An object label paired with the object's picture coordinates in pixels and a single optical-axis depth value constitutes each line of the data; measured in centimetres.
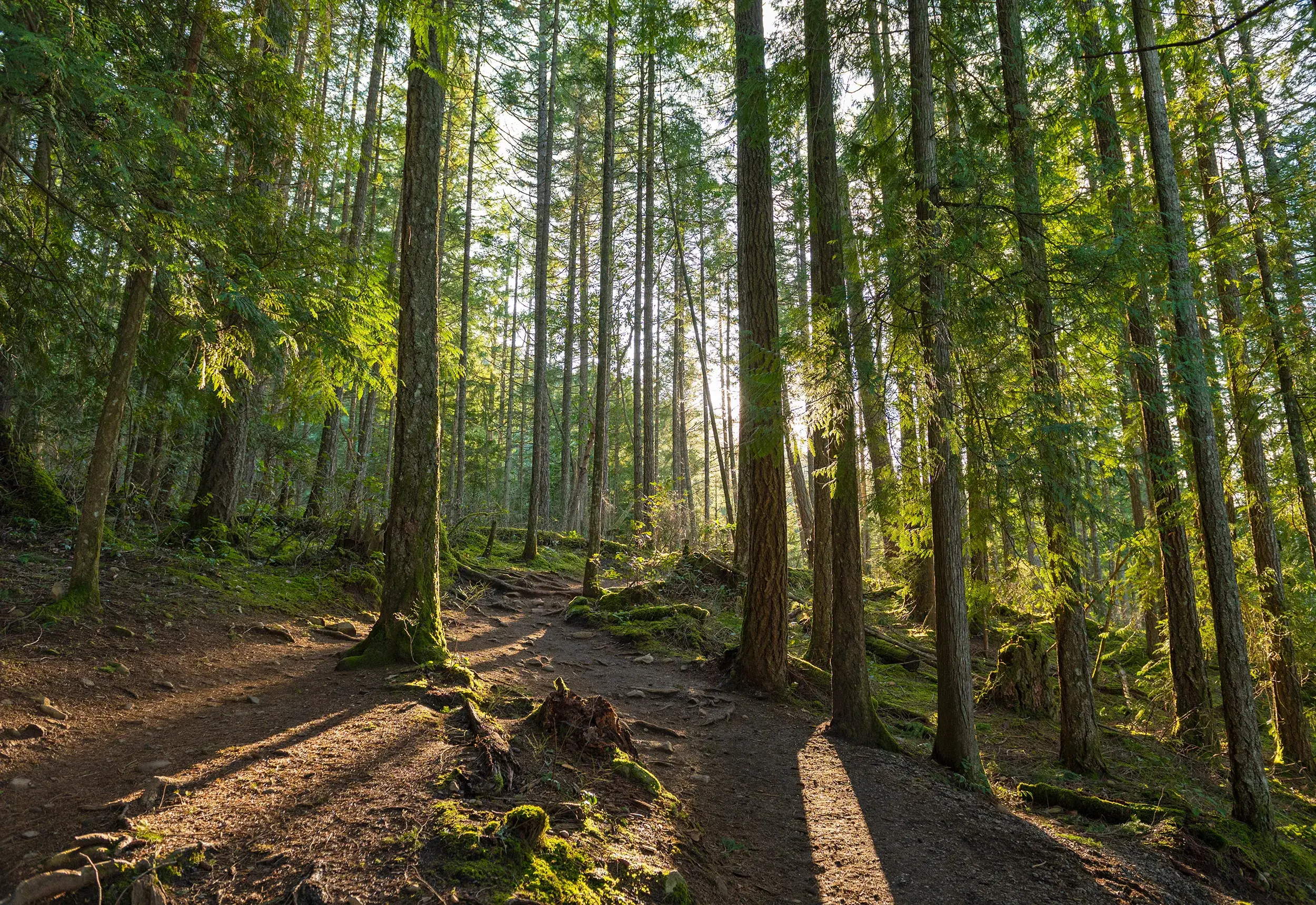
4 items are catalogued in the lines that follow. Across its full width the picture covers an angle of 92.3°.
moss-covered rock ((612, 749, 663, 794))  468
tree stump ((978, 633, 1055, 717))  947
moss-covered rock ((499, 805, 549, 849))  311
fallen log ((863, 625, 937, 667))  1145
